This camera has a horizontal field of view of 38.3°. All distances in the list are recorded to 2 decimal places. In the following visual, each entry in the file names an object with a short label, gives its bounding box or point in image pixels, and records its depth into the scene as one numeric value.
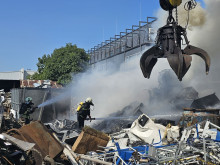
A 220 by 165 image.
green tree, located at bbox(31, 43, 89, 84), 29.25
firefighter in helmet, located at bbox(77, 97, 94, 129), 10.16
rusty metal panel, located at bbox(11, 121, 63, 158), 6.22
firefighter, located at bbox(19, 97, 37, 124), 10.91
